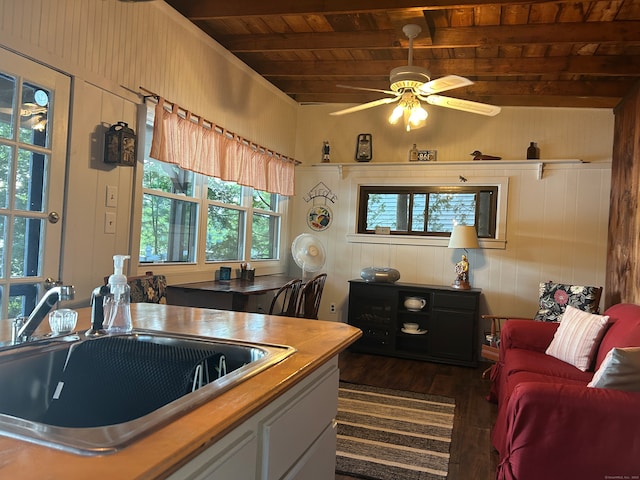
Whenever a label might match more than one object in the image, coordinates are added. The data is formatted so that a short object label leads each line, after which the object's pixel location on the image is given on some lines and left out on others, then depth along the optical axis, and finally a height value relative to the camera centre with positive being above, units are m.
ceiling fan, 3.26 +1.12
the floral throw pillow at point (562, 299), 4.03 -0.35
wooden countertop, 0.65 -0.32
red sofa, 1.87 -0.70
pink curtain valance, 3.41 +0.73
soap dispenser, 1.39 -0.22
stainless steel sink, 1.16 -0.36
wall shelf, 4.82 +0.95
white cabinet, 0.86 -0.44
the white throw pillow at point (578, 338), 2.91 -0.50
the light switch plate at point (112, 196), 3.09 +0.24
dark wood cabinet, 4.73 -0.73
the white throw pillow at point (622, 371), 2.01 -0.46
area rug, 2.50 -1.13
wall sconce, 3.01 +0.57
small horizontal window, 5.09 +0.47
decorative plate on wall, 5.71 +0.33
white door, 2.47 +0.29
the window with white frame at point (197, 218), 3.59 +0.19
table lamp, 4.74 +0.09
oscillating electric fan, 4.97 -0.08
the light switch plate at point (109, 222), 3.08 +0.07
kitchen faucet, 1.22 -0.20
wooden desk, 3.69 -0.44
